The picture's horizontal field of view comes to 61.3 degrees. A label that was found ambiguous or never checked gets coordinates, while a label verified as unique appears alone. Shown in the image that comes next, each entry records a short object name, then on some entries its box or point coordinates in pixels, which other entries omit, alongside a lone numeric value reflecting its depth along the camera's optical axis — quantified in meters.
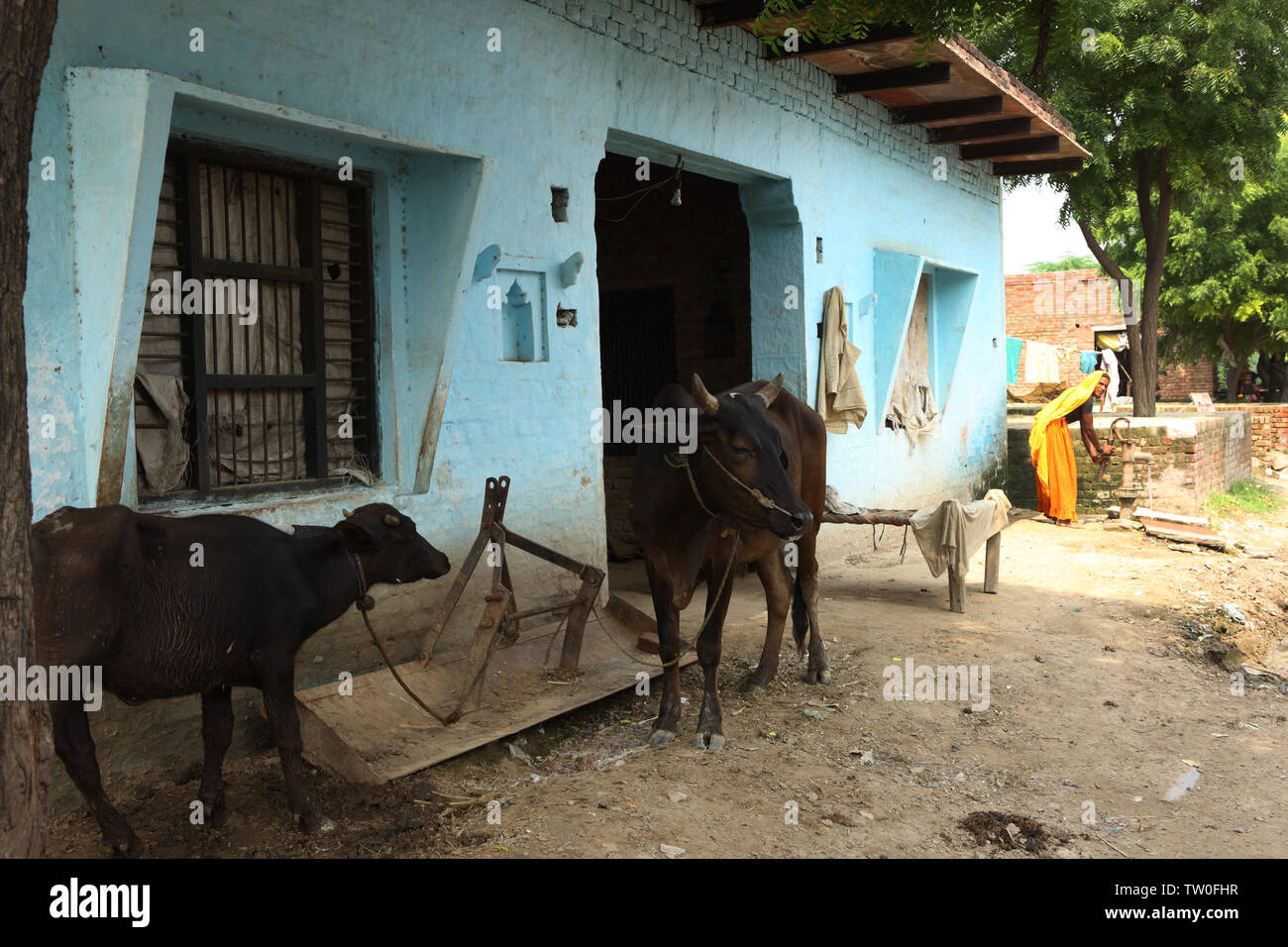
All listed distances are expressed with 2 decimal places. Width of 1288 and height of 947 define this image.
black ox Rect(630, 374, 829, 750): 5.05
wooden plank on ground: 4.34
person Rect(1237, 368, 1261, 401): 29.91
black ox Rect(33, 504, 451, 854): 3.48
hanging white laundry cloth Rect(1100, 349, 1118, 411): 23.52
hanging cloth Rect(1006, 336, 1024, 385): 21.97
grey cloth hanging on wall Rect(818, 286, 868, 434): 9.38
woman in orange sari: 12.82
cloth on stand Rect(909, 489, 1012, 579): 8.05
